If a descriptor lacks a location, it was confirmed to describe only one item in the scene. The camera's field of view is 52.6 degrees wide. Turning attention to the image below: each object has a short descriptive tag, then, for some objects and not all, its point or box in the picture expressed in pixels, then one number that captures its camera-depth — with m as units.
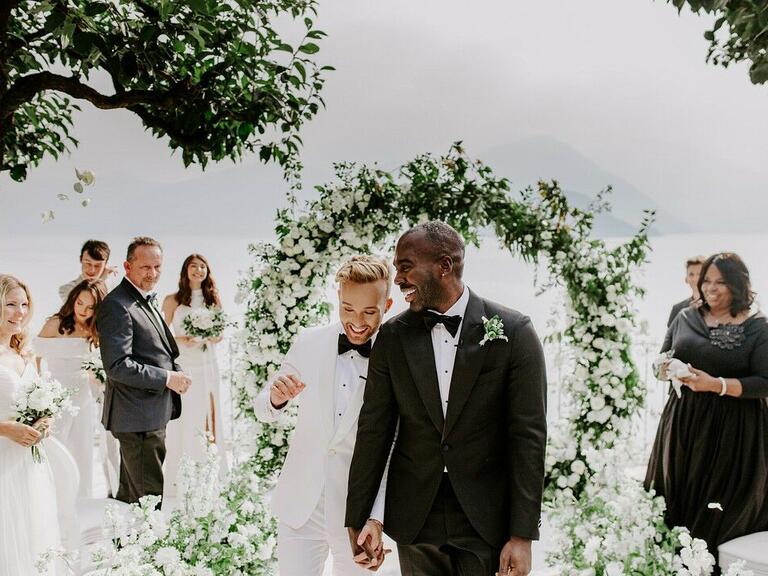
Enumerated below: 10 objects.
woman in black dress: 3.94
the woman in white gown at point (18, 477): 3.38
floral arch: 4.60
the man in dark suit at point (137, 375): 4.09
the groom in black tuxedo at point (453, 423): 2.23
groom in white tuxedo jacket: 2.59
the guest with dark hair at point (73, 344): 5.12
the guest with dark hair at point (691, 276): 5.39
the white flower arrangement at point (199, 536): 2.30
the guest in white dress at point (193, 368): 5.98
